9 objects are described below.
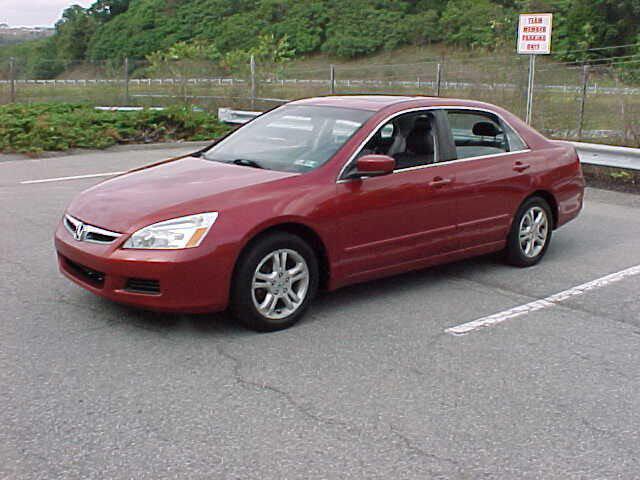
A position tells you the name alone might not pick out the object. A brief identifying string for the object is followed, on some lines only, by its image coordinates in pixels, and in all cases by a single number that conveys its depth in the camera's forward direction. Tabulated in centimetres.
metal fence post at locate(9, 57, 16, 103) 2442
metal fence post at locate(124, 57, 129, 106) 2672
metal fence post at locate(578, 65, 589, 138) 1527
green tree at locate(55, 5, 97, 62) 8250
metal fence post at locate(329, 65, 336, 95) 2247
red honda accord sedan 534
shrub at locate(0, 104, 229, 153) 1566
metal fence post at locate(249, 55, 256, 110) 2334
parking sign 1368
